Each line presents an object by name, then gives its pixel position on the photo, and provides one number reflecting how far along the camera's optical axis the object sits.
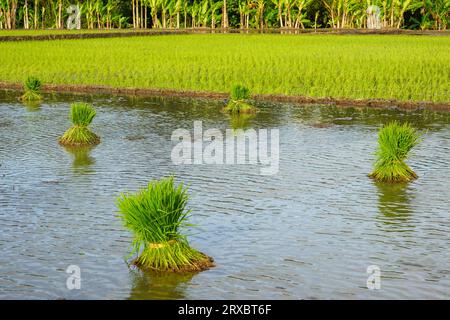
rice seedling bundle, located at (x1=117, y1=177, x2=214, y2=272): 9.12
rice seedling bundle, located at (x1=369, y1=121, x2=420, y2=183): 13.55
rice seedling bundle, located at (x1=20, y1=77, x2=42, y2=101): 24.66
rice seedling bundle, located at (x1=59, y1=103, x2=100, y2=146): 16.86
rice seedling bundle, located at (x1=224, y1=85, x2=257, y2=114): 21.88
